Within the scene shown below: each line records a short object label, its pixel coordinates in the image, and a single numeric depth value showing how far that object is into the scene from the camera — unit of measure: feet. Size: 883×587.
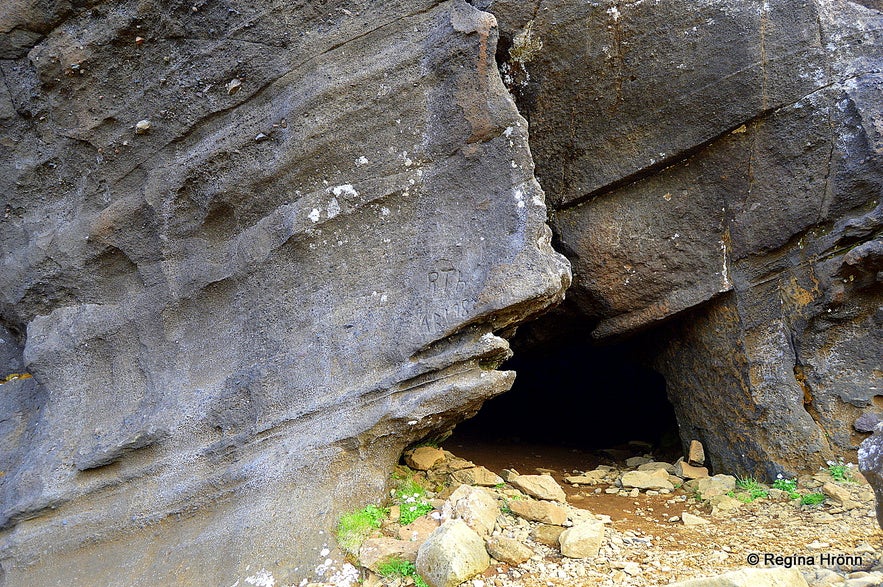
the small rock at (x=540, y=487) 13.67
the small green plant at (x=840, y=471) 14.96
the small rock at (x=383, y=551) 11.42
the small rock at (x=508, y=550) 11.30
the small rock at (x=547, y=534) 11.90
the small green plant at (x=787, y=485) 14.89
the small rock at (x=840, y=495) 13.75
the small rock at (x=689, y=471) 16.65
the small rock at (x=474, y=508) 11.91
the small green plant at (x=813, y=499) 14.36
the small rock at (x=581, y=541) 11.41
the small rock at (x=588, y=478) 16.89
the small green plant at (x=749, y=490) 15.10
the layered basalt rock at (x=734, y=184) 15.14
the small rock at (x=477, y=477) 14.14
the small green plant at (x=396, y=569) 11.17
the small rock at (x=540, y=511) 12.35
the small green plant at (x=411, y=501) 12.57
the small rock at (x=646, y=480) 16.24
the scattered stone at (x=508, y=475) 14.65
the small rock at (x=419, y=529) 11.87
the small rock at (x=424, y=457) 14.42
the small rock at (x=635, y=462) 19.00
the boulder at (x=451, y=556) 10.62
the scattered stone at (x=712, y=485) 15.44
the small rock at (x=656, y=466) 17.58
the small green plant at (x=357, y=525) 12.02
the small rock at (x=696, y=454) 17.16
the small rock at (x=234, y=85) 14.70
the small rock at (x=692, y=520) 13.78
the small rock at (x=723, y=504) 14.52
